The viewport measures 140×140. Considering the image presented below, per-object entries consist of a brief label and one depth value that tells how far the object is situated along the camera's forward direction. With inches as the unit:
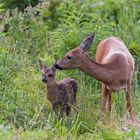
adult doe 711.1
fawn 685.3
